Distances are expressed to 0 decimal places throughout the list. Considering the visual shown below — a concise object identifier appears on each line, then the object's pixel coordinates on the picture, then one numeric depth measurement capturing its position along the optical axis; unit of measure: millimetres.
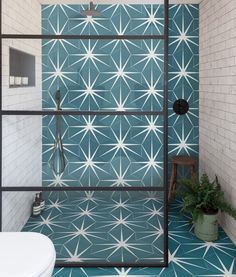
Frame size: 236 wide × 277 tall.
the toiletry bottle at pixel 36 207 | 1998
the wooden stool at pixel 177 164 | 2762
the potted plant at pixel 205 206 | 2361
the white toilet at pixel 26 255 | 1177
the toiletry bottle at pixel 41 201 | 1997
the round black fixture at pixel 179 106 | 2944
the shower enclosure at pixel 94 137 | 1919
